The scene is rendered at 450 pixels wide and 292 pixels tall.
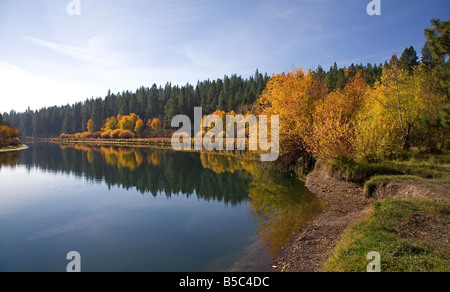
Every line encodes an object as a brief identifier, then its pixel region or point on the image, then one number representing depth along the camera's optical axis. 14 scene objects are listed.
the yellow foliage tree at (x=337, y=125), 16.98
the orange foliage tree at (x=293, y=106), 22.83
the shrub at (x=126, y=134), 99.38
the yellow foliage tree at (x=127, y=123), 102.69
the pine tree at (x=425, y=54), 58.31
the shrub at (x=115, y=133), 101.33
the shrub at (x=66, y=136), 122.31
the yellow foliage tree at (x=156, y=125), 101.71
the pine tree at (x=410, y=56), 55.85
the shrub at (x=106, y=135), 106.51
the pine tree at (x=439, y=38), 10.10
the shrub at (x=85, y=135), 116.16
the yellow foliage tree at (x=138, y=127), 102.81
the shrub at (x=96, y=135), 113.81
